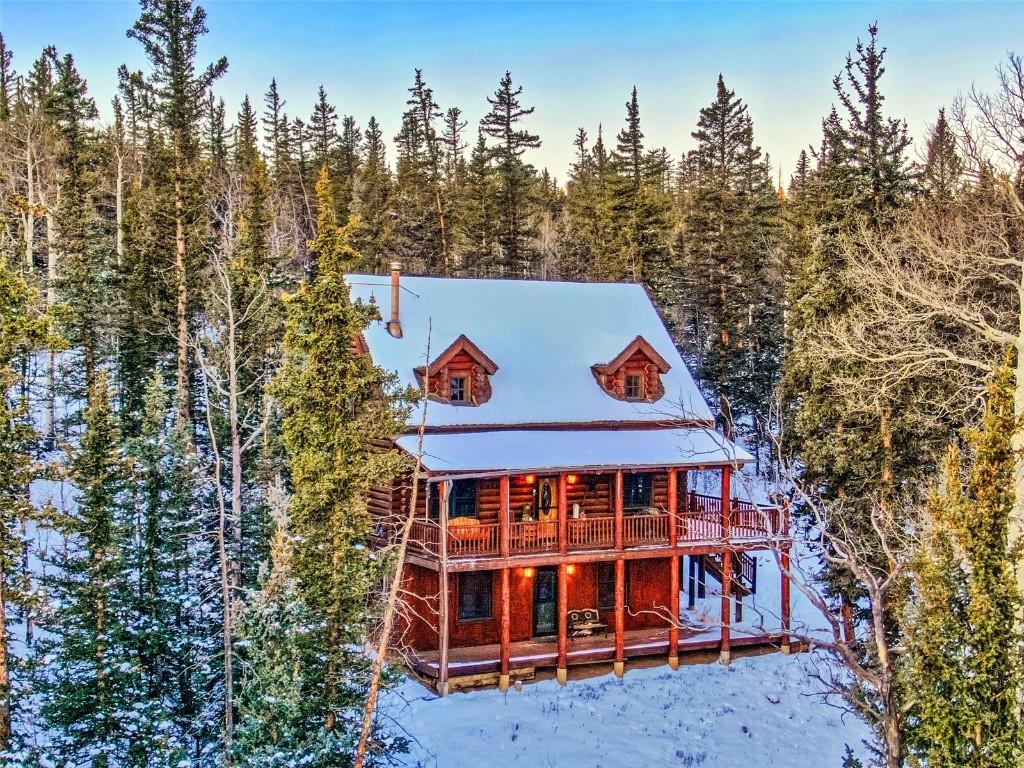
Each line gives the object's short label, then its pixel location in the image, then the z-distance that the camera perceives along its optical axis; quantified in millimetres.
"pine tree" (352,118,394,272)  46031
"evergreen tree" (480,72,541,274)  43719
